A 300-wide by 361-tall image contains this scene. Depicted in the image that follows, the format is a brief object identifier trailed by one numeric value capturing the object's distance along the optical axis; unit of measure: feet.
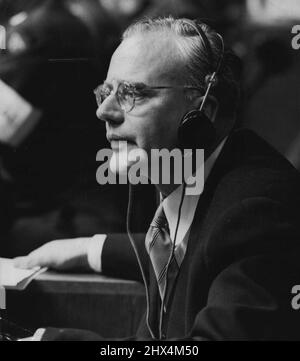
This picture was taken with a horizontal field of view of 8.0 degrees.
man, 9.70
